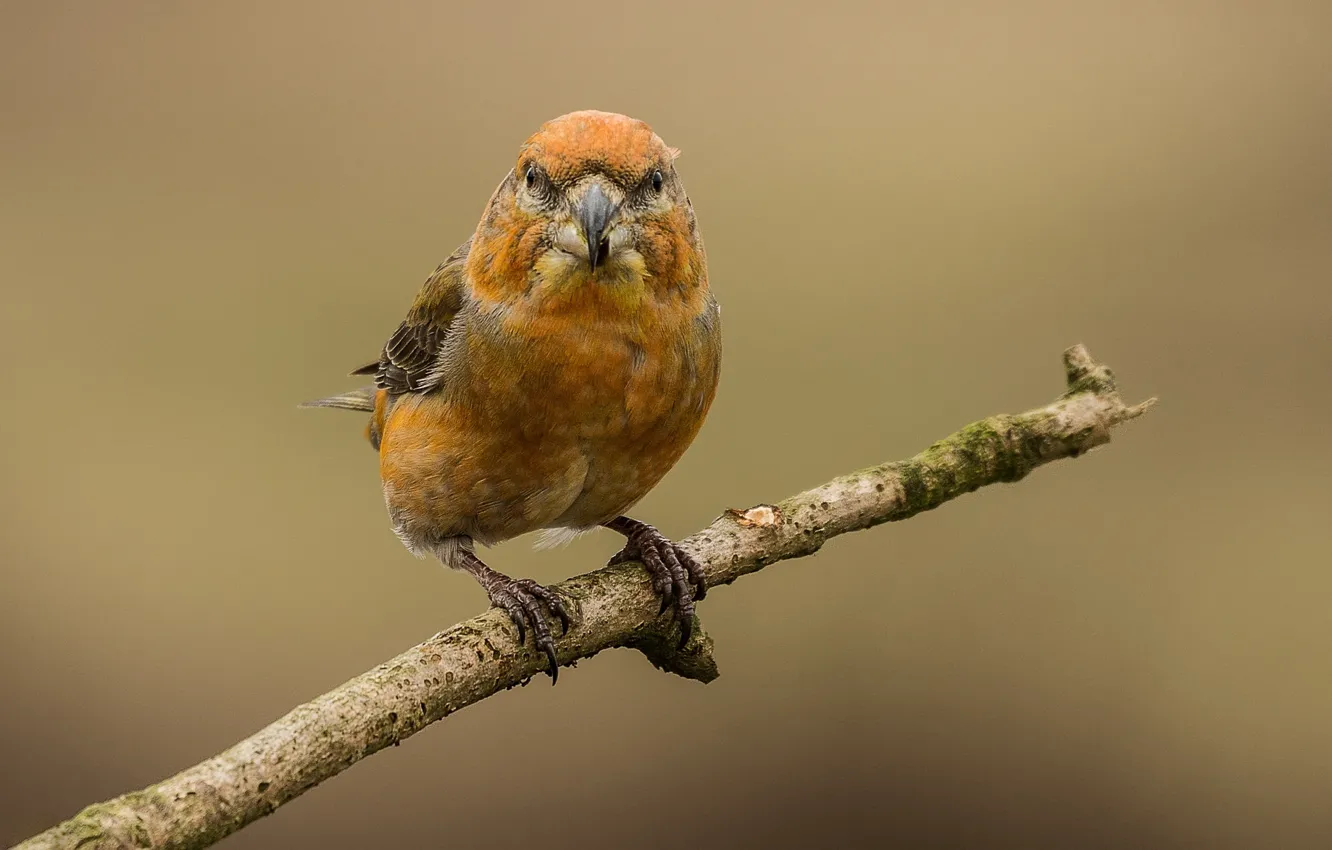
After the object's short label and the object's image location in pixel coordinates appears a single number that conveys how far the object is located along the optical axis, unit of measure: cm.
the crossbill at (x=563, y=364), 769
